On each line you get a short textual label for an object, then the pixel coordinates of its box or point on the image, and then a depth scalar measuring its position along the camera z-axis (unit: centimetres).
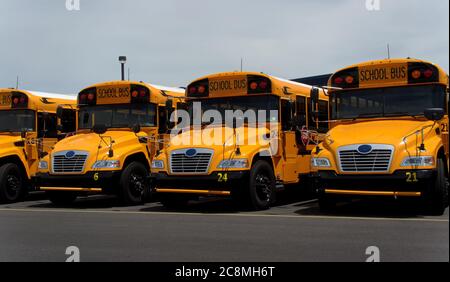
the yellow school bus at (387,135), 839
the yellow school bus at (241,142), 981
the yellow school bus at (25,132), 1266
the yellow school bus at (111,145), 1119
